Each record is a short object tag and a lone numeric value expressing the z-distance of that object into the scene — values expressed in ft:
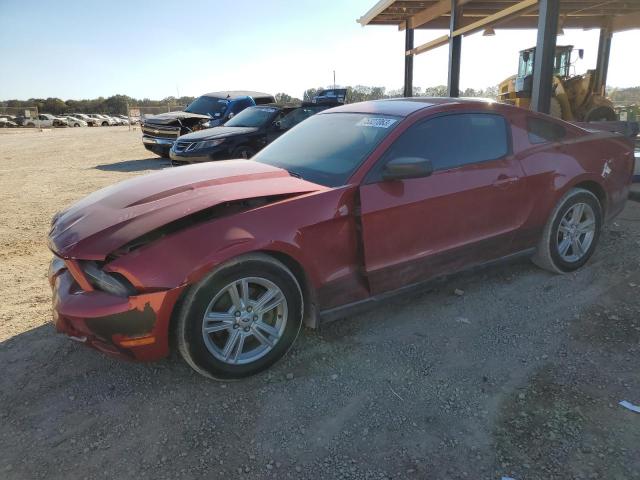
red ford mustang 8.14
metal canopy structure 24.86
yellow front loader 38.60
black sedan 29.48
